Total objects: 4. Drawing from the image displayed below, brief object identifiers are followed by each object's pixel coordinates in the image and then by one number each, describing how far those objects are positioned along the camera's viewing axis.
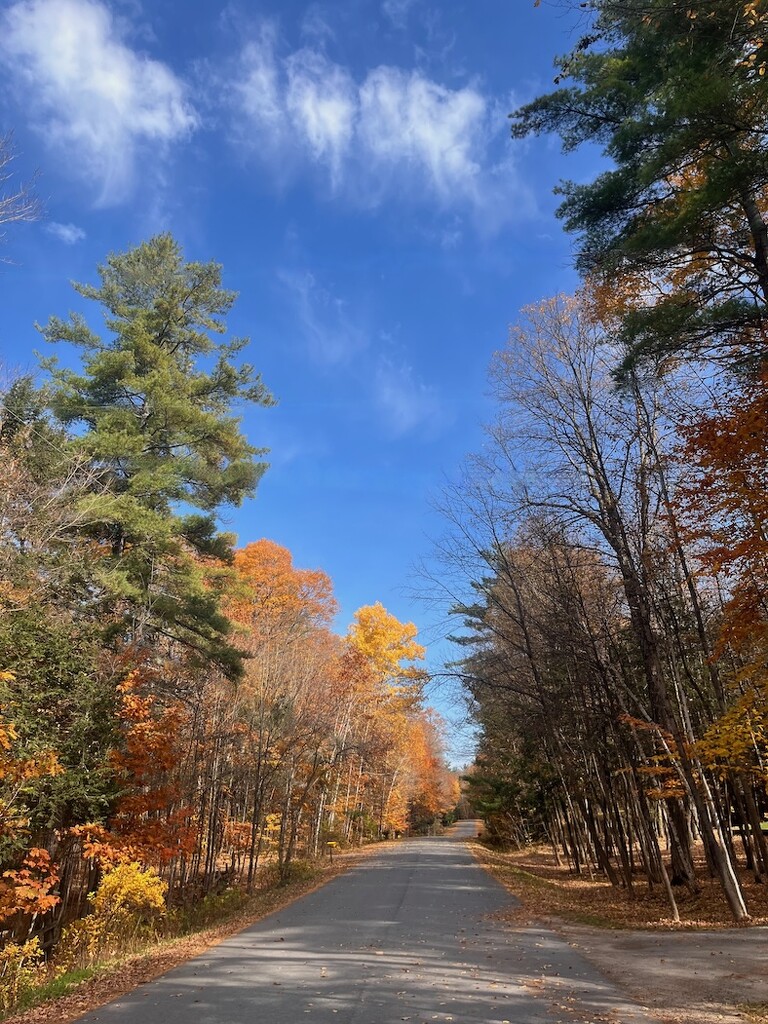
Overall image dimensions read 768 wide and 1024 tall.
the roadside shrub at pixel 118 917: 9.77
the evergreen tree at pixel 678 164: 6.87
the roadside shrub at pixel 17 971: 7.47
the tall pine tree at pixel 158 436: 14.58
